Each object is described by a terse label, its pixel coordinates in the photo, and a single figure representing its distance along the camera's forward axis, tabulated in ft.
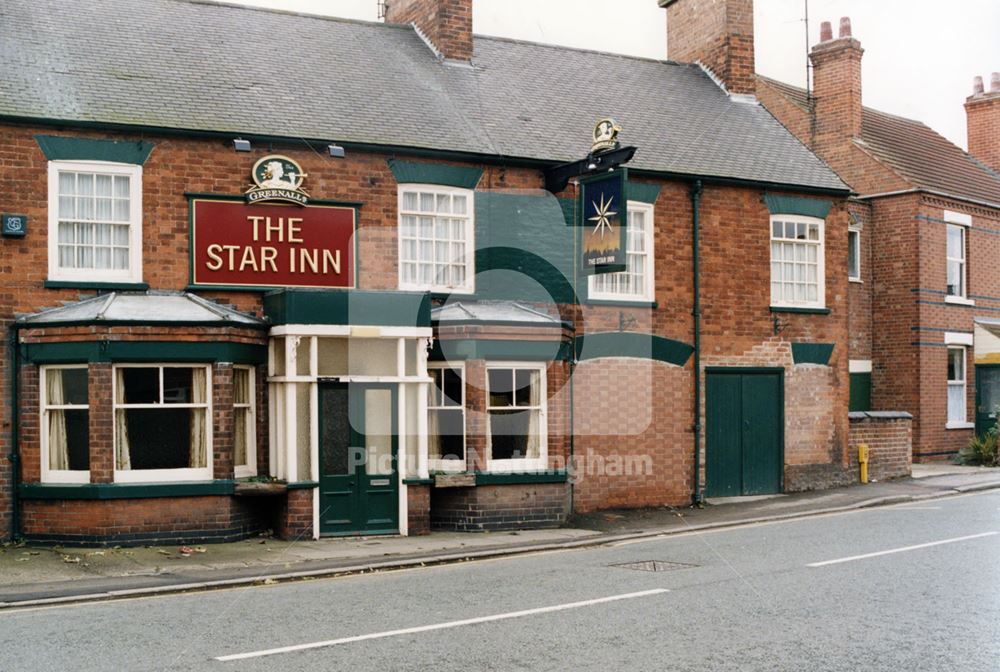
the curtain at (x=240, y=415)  50.56
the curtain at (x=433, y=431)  53.31
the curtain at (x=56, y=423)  47.60
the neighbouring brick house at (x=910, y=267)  85.51
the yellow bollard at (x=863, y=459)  70.49
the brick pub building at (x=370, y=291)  47.70
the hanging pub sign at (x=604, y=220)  54.08
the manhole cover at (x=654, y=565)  40.16
